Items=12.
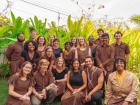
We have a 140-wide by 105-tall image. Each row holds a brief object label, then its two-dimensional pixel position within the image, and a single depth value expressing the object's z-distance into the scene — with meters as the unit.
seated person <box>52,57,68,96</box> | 3.26
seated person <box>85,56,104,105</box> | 2.97
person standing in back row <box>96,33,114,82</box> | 3.38
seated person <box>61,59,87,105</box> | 2.95
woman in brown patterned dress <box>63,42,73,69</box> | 3.52
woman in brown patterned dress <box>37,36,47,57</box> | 3.49
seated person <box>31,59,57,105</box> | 2.99
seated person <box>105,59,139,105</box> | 2.63
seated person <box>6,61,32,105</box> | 2.76
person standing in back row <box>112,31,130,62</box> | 3.42
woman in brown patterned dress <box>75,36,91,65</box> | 3.41
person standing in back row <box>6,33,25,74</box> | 3.70
